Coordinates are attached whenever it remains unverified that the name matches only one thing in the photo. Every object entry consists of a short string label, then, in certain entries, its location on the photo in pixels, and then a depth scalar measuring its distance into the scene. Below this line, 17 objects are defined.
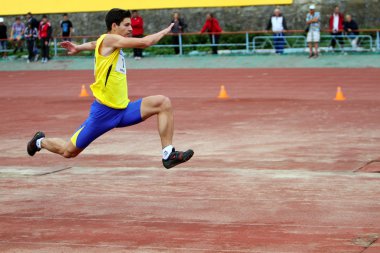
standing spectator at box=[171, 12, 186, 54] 36.86
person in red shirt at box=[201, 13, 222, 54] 37.16
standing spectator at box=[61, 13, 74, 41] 39.50
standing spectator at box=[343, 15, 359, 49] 34.56
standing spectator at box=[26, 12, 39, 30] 38.85
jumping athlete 10.46
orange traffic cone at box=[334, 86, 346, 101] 23.97
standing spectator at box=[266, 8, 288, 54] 35.25
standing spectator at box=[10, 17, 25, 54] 40.47
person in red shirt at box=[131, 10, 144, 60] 35.56
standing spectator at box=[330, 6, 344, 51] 34.34
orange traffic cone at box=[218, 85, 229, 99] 25.38
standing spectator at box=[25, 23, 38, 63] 38.62
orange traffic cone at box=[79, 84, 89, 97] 27.30
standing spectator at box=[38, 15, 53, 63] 37.69
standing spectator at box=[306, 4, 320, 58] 33.12
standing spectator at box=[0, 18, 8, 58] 41.19
